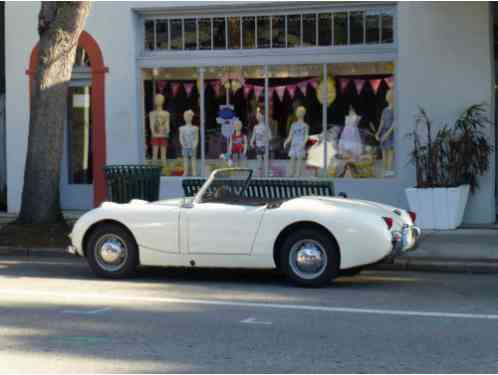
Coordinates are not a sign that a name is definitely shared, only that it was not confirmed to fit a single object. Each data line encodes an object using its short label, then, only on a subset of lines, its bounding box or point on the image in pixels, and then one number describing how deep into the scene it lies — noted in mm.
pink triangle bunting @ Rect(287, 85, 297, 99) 16281
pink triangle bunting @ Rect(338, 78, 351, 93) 15969
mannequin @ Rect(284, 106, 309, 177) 16328
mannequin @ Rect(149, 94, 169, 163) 17078
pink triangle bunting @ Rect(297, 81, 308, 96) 16203
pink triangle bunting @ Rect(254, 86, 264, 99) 16422
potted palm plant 14445
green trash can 13477
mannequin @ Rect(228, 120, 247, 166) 16719
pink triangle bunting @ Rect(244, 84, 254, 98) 16484
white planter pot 14391
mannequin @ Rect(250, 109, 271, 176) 16594
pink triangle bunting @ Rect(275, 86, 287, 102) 16312
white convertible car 9445
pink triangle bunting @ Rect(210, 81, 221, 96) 16641
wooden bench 12930
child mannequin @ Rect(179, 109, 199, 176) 16953
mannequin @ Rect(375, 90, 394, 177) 15828
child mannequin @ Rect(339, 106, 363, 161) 16047
